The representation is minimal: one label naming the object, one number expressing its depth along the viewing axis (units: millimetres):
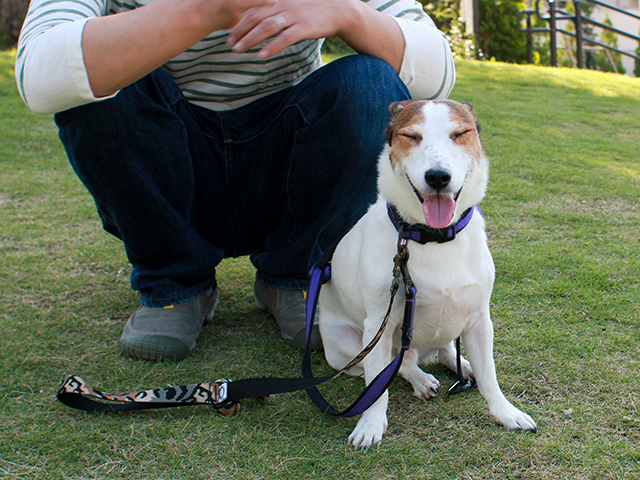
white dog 1626
